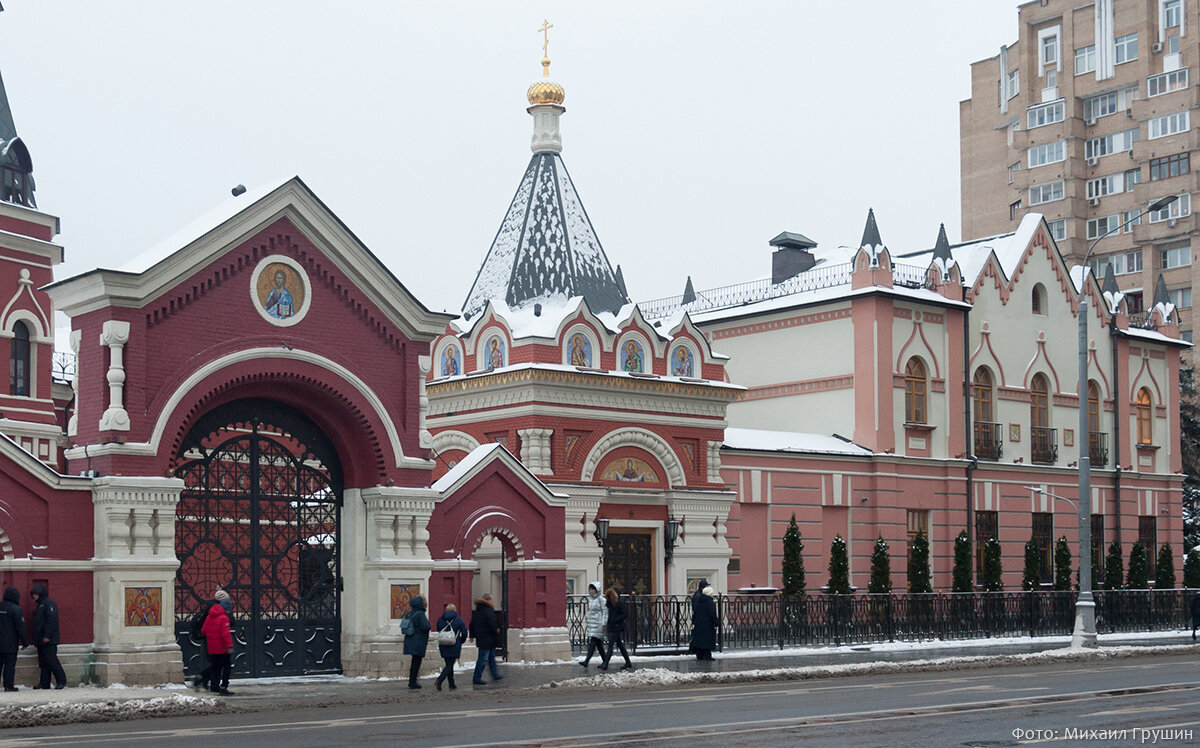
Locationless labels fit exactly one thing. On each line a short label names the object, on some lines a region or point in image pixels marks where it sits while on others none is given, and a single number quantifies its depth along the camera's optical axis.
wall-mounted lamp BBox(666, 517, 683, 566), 33.62
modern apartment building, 75.94
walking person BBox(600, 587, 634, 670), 25.17
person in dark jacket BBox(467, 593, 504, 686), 22.62
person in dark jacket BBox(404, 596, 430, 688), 22.16
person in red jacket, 20.44
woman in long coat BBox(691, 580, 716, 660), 26.97
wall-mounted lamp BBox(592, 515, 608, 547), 30.36
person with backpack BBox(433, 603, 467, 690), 21.88
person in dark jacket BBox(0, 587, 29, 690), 20.09
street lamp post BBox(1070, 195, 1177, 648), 29.47
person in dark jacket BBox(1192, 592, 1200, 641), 34.88
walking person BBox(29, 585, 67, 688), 20.38
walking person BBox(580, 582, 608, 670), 25.16
